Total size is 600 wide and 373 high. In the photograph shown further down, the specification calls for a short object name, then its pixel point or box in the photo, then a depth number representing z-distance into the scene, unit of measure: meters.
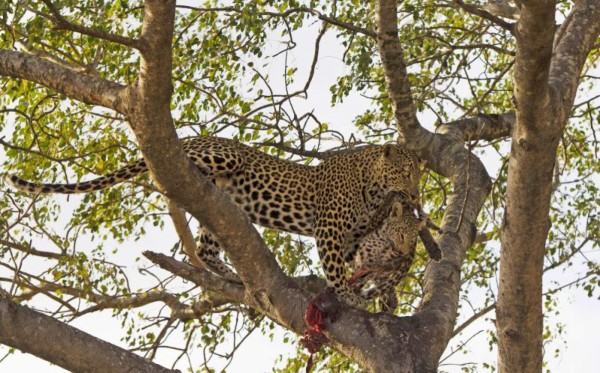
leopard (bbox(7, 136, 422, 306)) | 16.61
